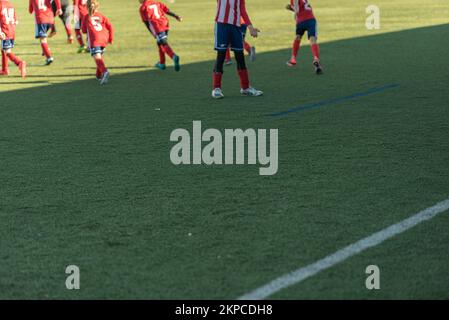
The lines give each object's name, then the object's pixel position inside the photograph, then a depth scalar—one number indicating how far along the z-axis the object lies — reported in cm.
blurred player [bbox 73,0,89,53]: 1935
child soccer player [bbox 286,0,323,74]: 1516
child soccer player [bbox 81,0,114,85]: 1481
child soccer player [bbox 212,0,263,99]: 1290
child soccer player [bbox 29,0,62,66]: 1753
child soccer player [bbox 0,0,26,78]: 1557
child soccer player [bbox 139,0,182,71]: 1625
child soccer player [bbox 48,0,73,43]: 2250
